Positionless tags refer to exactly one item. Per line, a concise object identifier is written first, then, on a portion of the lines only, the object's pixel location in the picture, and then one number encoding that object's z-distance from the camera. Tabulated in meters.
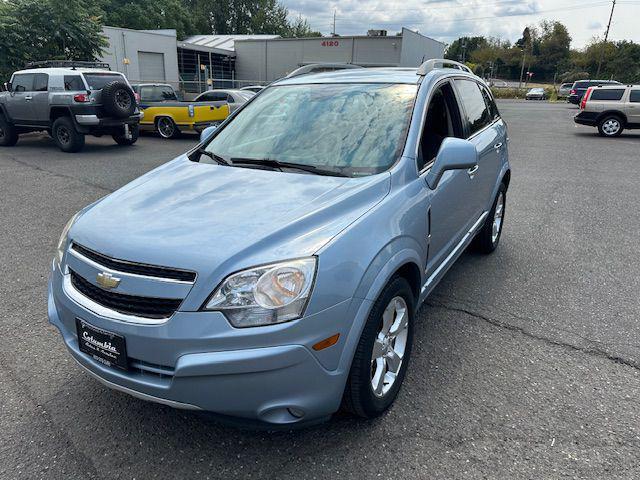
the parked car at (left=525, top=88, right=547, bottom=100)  55.53
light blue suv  1.95
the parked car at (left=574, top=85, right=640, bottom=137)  16.44
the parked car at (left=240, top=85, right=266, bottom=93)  17.63
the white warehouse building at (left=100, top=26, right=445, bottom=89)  28.89
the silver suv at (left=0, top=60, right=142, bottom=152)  11.36
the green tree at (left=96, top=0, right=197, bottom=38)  39.28
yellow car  13.79
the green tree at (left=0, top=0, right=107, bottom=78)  15.16
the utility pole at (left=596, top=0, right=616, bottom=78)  69.11
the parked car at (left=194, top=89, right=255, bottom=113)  14.90
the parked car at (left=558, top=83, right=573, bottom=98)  49.39
